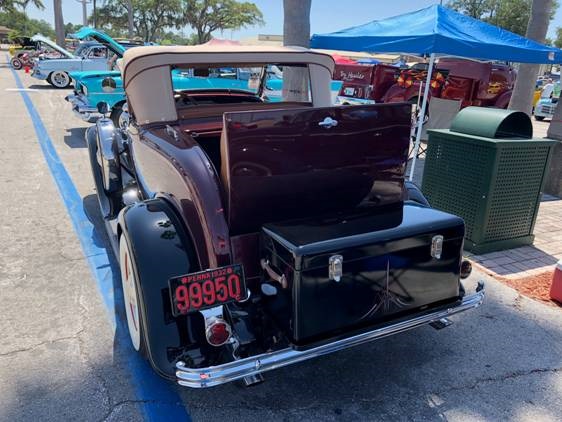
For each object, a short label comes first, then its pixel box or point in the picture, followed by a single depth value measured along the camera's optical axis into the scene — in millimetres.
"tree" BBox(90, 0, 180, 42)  47531
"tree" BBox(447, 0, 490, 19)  51000
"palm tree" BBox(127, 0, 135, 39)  29838
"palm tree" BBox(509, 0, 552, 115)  7223
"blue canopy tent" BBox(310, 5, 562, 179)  5242
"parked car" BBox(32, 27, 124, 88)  16547
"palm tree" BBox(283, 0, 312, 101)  5238
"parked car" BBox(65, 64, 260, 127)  9297
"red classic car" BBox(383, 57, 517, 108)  11898
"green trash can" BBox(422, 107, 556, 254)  4305
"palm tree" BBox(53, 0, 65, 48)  32750
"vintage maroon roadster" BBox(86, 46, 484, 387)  2197
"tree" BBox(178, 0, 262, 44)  46781
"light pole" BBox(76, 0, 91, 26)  43938
